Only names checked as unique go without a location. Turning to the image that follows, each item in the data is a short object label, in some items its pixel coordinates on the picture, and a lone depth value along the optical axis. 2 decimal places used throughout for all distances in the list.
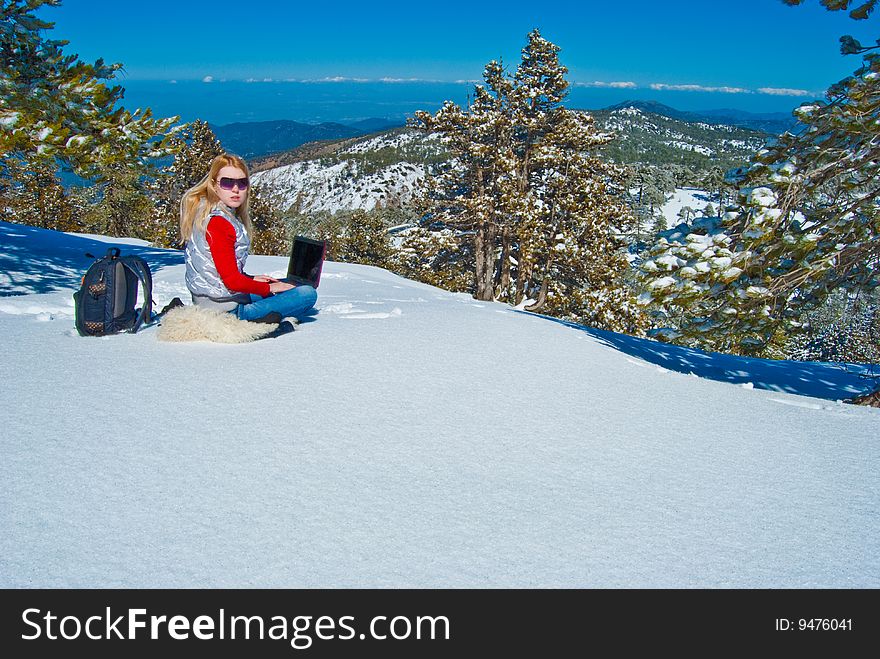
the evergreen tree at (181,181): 30.05
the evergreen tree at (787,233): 5.61
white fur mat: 5.12
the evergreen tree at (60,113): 6.79
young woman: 5.02
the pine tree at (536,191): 18.66
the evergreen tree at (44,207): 25.00
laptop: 6.69
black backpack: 5.13
